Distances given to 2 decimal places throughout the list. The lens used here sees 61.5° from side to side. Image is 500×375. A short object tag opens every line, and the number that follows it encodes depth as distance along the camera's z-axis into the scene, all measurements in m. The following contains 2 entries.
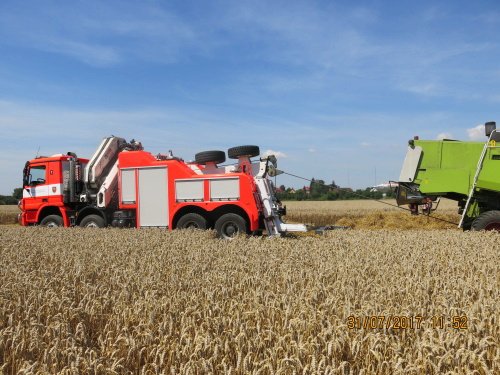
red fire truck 12.27
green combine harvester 11.58
